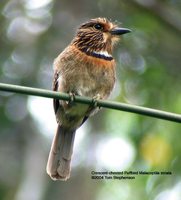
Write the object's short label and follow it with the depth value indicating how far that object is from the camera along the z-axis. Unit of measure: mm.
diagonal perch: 5664
